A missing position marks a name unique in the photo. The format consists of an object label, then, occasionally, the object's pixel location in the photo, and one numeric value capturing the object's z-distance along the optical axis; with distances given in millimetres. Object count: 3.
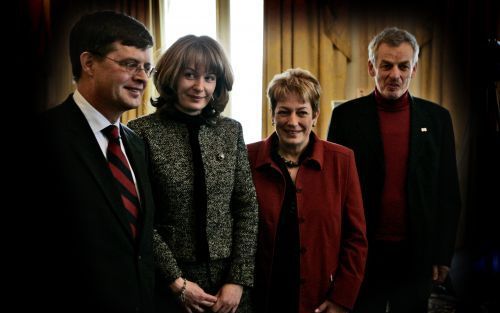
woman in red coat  1478
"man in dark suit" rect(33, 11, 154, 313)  1004
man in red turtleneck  1736
